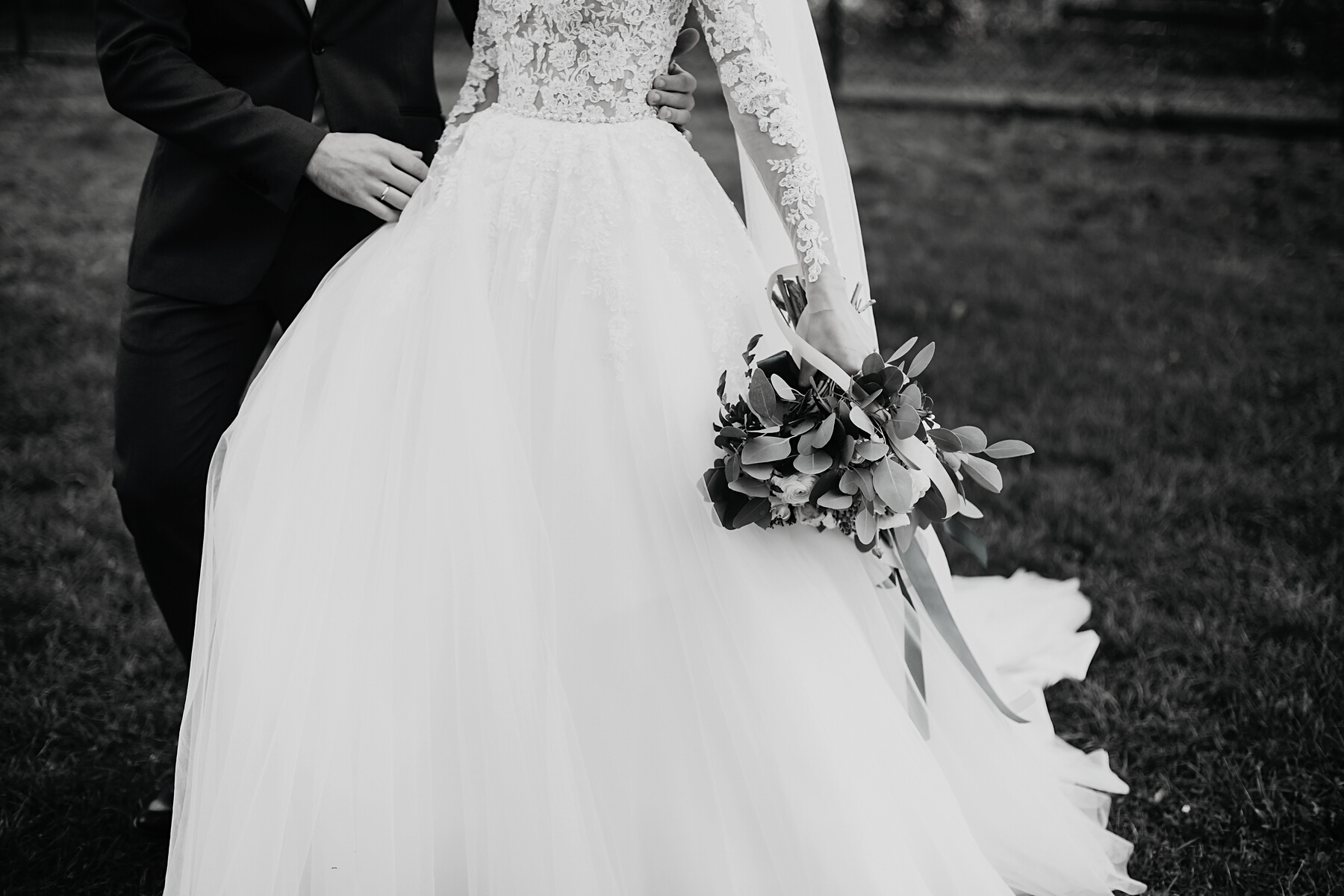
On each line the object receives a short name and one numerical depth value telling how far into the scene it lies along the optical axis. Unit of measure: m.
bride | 2.02
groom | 2.32
